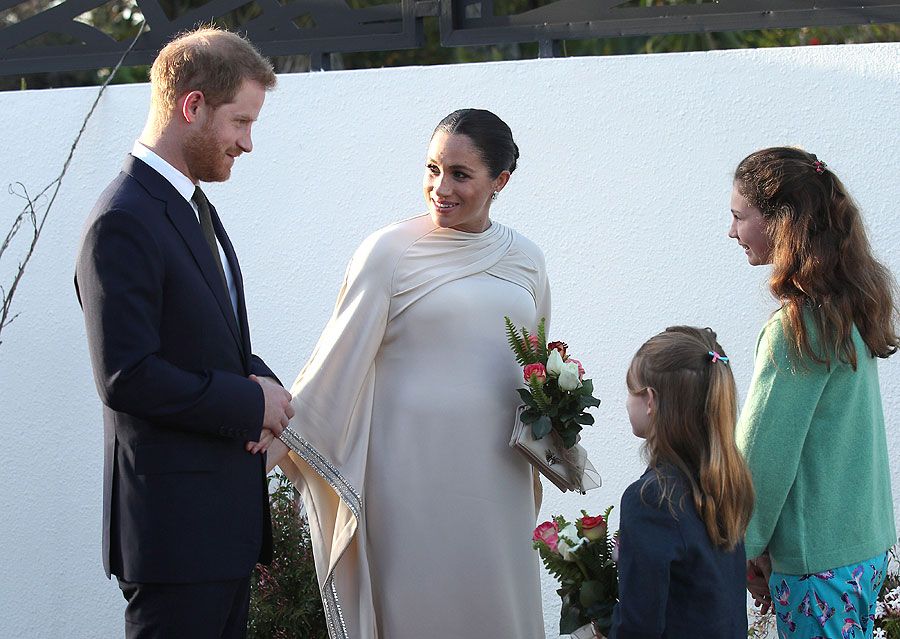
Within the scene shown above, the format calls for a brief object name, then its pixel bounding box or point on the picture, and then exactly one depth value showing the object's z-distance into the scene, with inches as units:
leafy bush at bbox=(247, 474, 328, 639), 162.4
